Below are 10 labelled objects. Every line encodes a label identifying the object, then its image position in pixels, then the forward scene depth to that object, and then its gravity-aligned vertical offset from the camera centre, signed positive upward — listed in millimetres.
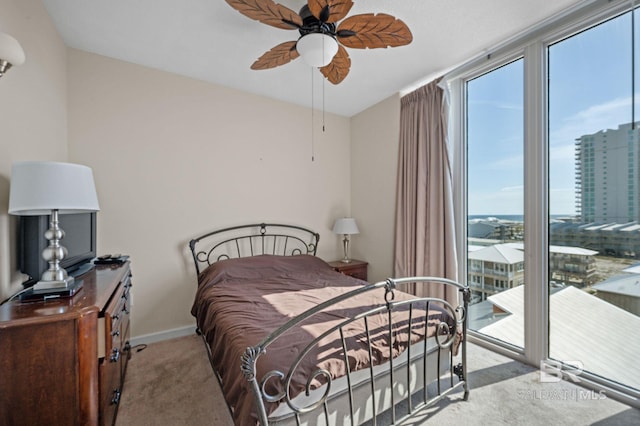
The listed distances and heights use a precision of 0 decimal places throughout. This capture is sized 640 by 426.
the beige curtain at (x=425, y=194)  2766 +187
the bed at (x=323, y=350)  1225 -737
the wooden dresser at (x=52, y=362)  1101 -613
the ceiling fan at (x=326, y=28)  1559 +1140
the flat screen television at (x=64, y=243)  1499 -183
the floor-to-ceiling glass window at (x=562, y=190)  1905 +173
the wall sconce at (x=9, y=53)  1229 +729
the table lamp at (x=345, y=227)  3643 -196
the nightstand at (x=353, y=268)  3524 -720
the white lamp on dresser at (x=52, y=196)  1274 +85
